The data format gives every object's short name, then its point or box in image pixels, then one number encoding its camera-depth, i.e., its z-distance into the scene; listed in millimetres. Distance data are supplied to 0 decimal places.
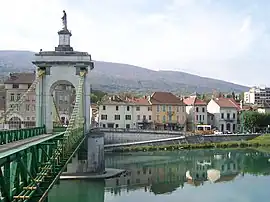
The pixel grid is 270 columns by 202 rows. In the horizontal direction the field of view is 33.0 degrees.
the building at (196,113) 73312
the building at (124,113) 64688
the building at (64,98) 60959
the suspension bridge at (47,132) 8483
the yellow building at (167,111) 68688
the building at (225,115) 75438
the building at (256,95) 146750
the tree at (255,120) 69688
